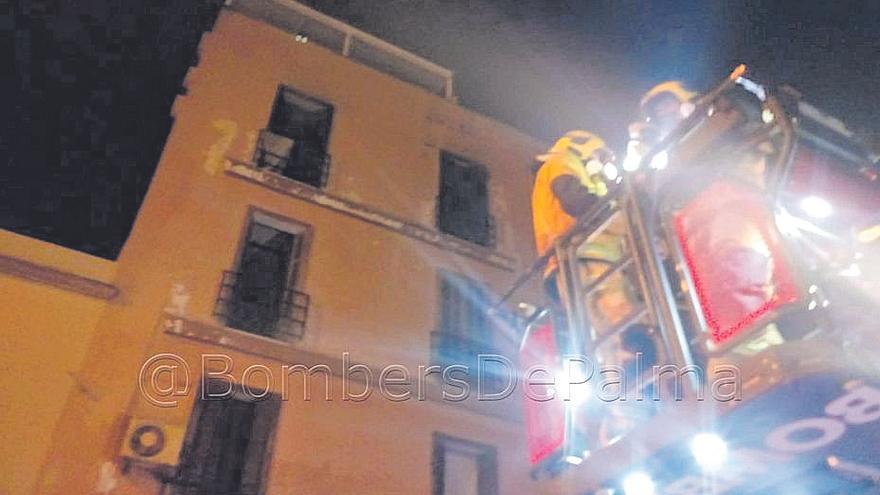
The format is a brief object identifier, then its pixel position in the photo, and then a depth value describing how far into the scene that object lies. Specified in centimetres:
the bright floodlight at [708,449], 332
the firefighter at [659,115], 506
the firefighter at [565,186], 535
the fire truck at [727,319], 317
